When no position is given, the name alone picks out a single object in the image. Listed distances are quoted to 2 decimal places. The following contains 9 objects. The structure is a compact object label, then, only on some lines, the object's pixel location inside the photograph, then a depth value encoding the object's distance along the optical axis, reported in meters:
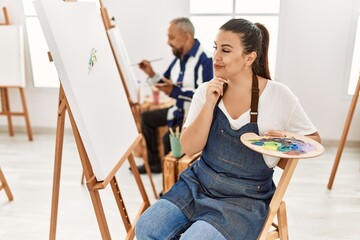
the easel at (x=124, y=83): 2.16
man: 2.52
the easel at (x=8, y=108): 3.70
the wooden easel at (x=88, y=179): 1.43
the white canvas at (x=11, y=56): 3.58
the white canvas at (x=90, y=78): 1.32
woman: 1.43
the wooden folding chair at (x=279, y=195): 1.37
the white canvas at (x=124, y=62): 2.21
